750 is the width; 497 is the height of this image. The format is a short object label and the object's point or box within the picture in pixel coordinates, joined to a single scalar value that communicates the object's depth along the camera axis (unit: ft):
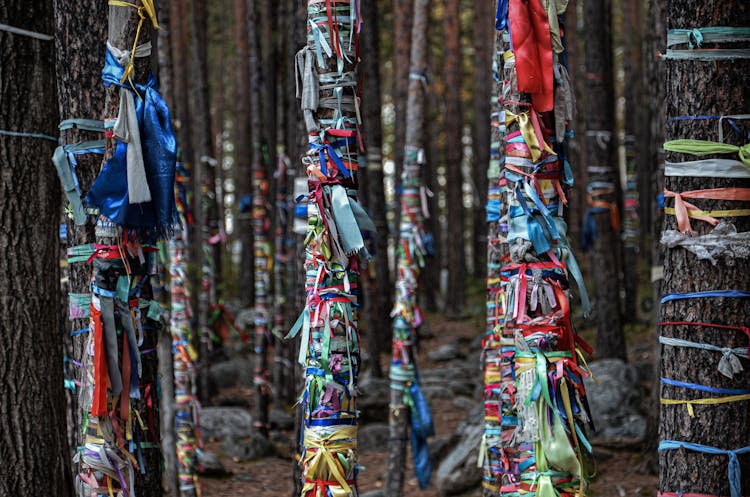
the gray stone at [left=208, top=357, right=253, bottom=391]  36.01
